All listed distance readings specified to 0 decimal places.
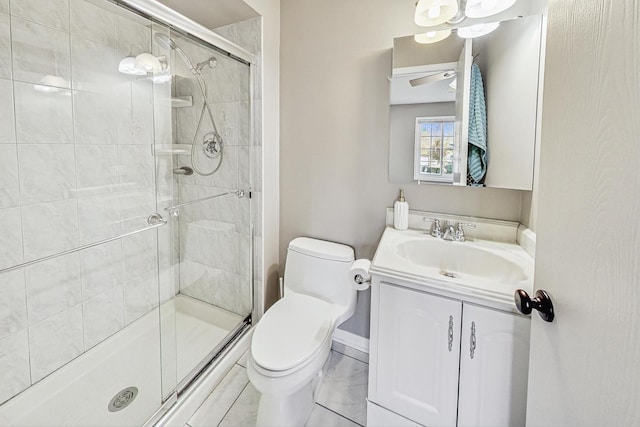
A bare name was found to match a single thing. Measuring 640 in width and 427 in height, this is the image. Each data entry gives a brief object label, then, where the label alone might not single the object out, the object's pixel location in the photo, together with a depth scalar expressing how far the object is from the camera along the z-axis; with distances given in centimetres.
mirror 129
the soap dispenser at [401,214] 161
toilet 119
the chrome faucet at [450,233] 148
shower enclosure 133
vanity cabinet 101
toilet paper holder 147
